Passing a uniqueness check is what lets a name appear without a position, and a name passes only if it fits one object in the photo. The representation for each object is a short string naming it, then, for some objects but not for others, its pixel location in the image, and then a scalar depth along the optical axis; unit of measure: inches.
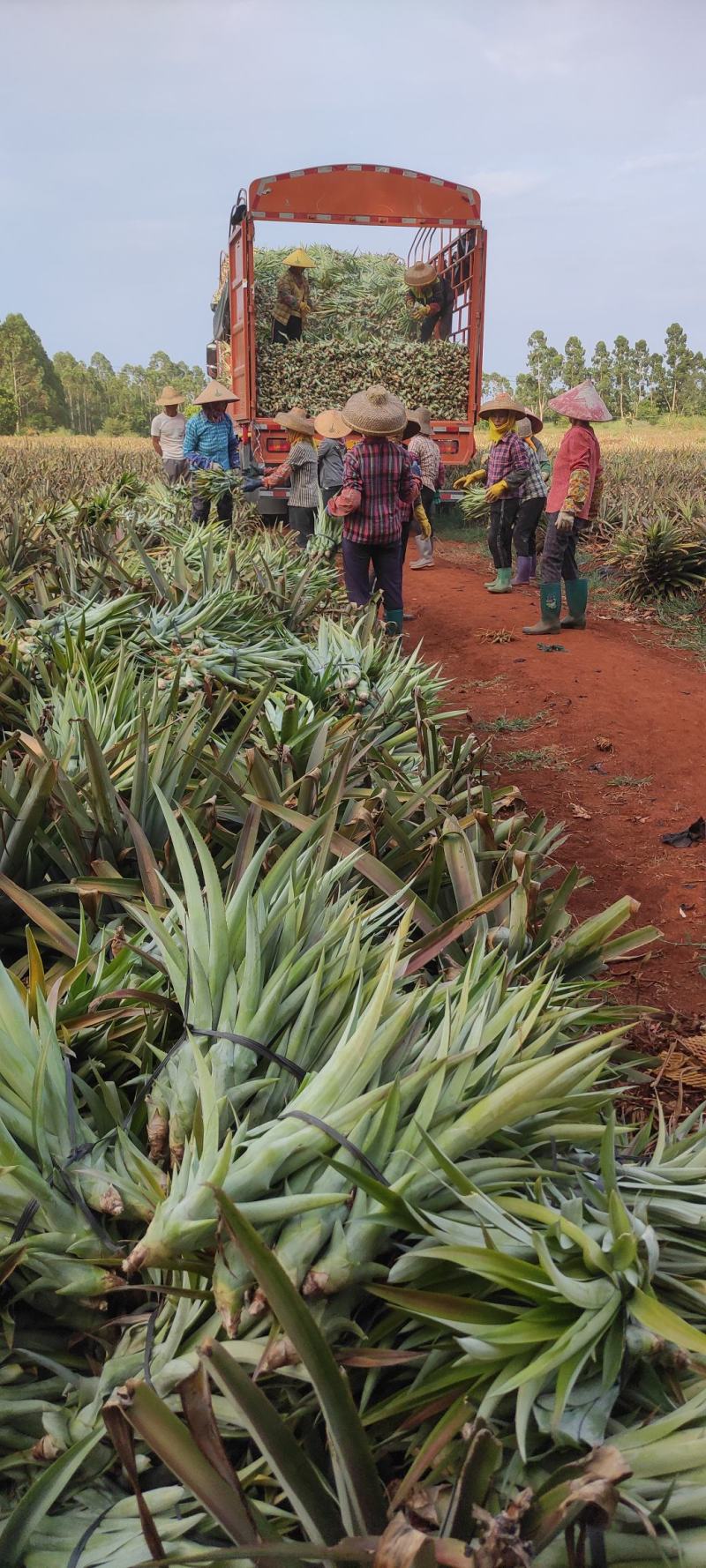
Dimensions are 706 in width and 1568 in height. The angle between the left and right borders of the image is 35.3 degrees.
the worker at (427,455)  481.4
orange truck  495.5
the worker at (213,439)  407.8
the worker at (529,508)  415.2
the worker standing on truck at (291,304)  527.2
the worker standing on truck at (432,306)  564.4
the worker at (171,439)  502.6
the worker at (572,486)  339.0
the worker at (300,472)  394.3
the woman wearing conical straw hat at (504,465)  402.6
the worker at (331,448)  399.9
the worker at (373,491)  279.3
